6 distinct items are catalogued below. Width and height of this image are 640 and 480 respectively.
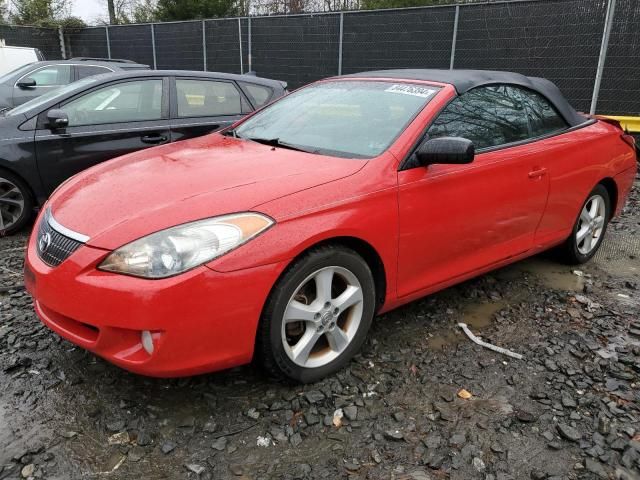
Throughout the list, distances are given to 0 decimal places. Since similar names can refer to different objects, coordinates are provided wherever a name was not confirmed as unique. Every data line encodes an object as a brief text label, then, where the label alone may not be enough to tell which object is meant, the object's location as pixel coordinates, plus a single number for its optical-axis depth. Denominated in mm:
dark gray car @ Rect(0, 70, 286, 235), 4848
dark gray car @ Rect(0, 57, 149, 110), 8570
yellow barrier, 7906
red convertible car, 2256
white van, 11578
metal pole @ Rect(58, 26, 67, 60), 18844
